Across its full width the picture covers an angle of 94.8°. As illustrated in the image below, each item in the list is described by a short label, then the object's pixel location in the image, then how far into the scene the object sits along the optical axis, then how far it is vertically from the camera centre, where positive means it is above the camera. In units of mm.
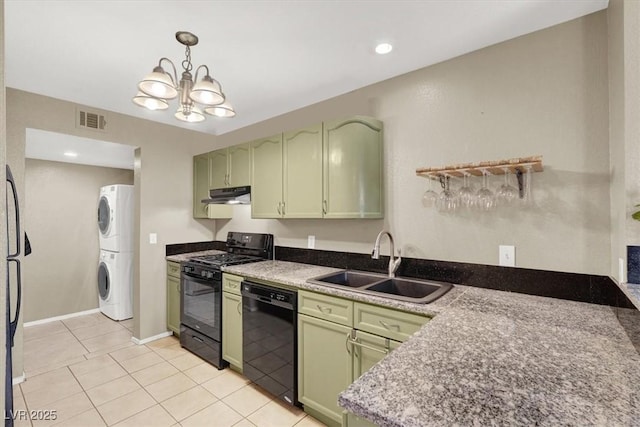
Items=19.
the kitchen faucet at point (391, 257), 2098 -306
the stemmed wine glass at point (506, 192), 1703 +133
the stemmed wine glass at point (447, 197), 1936 +121
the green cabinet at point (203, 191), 3455 +311
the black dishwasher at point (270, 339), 2068 -920
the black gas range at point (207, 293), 2672 -735
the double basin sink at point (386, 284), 1876 -480
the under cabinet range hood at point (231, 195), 2889 +216
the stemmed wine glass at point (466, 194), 1849 +137
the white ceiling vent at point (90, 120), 2774 +946
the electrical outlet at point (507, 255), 1772 -246
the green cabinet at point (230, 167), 2990 +538
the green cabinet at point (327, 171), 2199 +365
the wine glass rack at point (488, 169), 1542 +268
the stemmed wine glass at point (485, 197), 1769 +109
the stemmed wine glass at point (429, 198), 1990 +120
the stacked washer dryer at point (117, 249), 3873 -418
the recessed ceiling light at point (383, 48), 1890 +1095
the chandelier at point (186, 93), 1618 +732
